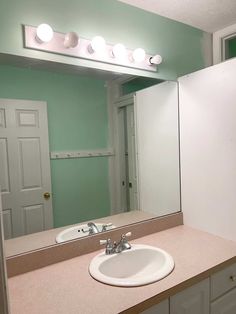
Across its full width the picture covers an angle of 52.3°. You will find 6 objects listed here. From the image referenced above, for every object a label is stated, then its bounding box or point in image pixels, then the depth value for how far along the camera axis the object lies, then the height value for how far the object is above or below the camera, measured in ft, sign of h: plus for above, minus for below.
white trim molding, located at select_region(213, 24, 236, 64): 5.81 +2.52
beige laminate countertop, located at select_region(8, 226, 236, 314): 2.99 -1.98
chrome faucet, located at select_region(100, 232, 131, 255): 4.27 -1.82
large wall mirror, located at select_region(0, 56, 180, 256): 4.03 -0.11
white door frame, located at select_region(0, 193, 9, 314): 1.94 -1.09
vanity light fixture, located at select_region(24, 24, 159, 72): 3.82 +1.74
